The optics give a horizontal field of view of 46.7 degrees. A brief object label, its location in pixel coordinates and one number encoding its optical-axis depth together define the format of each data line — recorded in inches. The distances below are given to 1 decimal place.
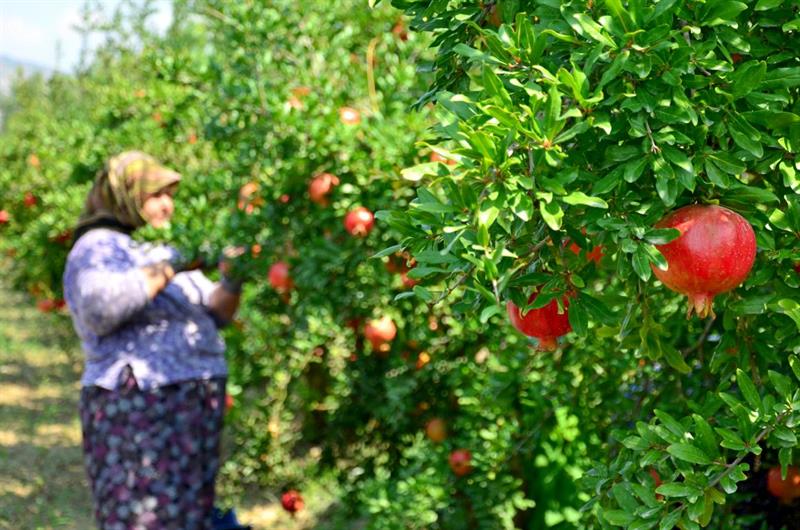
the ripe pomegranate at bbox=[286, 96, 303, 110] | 105.4
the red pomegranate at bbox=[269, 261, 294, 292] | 110.5
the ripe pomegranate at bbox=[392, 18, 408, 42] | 128.8
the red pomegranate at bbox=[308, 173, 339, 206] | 98.8
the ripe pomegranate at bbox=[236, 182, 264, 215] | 109.3
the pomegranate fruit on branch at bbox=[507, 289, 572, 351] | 47.6
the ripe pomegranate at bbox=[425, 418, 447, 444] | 122.9
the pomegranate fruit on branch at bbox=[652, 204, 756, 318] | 42.0
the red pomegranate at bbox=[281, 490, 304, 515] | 162.7
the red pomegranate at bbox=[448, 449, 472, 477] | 109.3
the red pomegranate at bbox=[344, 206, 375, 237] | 93.5
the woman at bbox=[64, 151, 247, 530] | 110.2
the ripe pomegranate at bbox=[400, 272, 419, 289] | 95.9
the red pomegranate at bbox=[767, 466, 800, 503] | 73.5
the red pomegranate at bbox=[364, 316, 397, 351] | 114.0
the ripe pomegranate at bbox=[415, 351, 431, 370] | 118.0
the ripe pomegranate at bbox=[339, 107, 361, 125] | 101.3
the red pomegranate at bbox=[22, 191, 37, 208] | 267.6
